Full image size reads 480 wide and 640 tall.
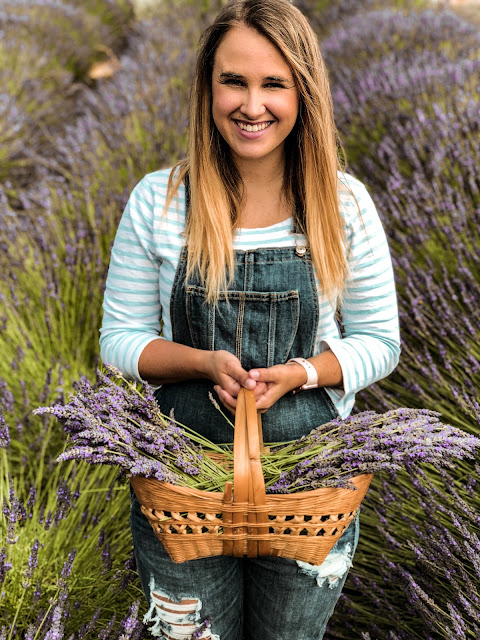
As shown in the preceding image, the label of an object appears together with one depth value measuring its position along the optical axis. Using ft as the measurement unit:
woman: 4.62
